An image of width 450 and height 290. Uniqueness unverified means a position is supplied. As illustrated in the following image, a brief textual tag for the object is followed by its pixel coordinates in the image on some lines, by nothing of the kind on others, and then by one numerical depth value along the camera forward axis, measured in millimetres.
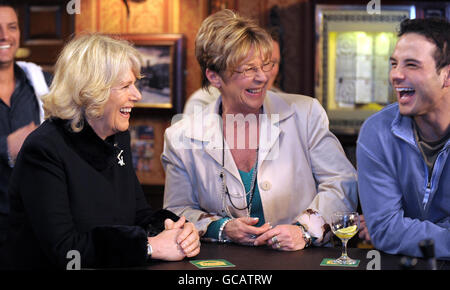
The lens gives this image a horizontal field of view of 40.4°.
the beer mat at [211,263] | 2166
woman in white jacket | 2846
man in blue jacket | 2518
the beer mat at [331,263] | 2170
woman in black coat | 2164
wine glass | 2277
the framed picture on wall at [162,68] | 5344
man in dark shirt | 3470
